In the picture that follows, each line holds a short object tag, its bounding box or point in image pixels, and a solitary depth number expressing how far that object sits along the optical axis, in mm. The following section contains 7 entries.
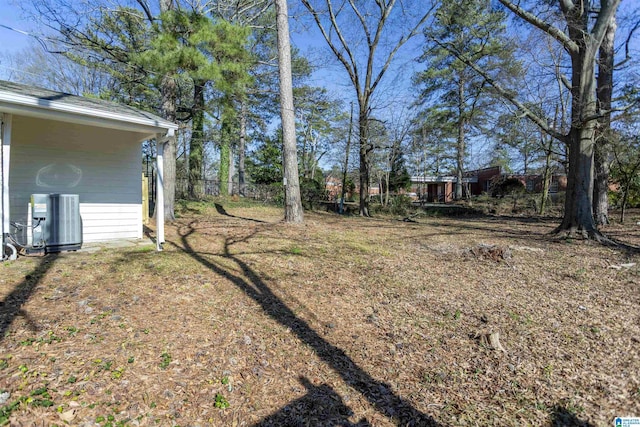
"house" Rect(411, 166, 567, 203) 25033
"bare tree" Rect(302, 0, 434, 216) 13266
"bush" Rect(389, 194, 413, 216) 15539
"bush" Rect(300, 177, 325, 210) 17922
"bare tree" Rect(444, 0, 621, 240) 7258
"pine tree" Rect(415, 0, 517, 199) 9594
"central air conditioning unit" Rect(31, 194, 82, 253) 5031
